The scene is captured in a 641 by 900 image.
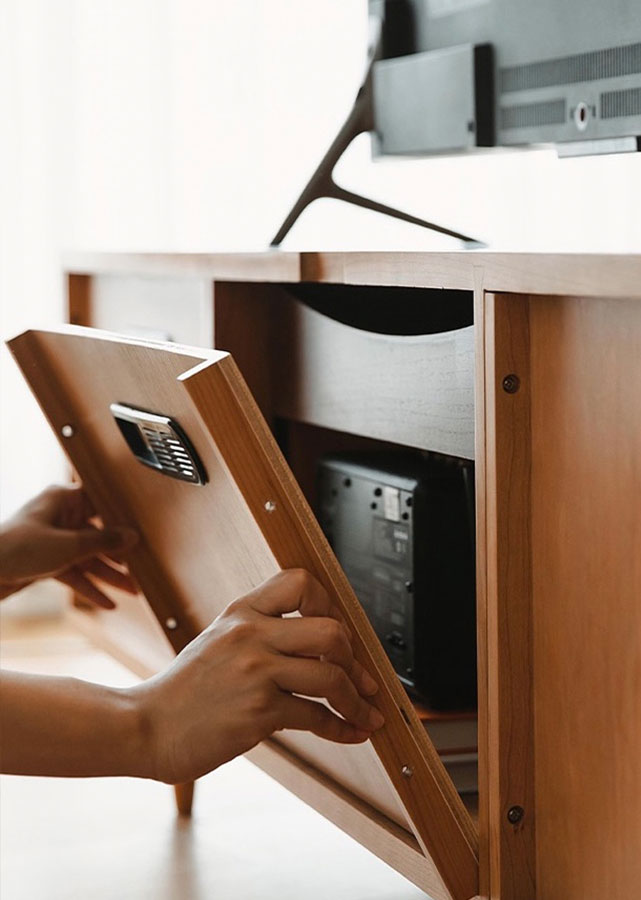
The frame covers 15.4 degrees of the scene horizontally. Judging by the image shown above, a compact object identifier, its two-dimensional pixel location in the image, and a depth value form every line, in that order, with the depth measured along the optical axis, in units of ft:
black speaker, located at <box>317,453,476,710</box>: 4.47
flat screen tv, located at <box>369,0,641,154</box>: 4.25
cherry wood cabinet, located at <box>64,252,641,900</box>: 3.57
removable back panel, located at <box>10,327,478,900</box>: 3.66
